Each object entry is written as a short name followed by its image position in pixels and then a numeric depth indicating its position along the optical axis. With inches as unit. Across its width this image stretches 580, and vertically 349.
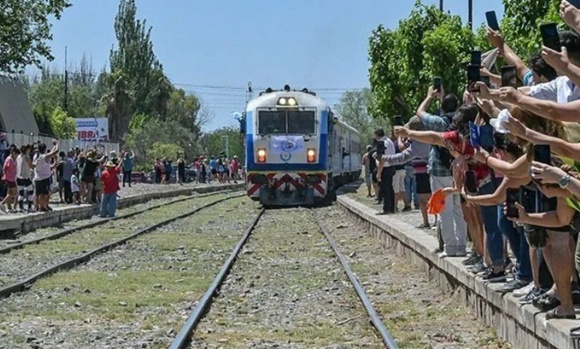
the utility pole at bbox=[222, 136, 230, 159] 5172.2
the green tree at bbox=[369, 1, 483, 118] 1384.1
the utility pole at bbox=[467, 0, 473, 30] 1513.2
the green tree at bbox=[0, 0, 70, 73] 1866.4
